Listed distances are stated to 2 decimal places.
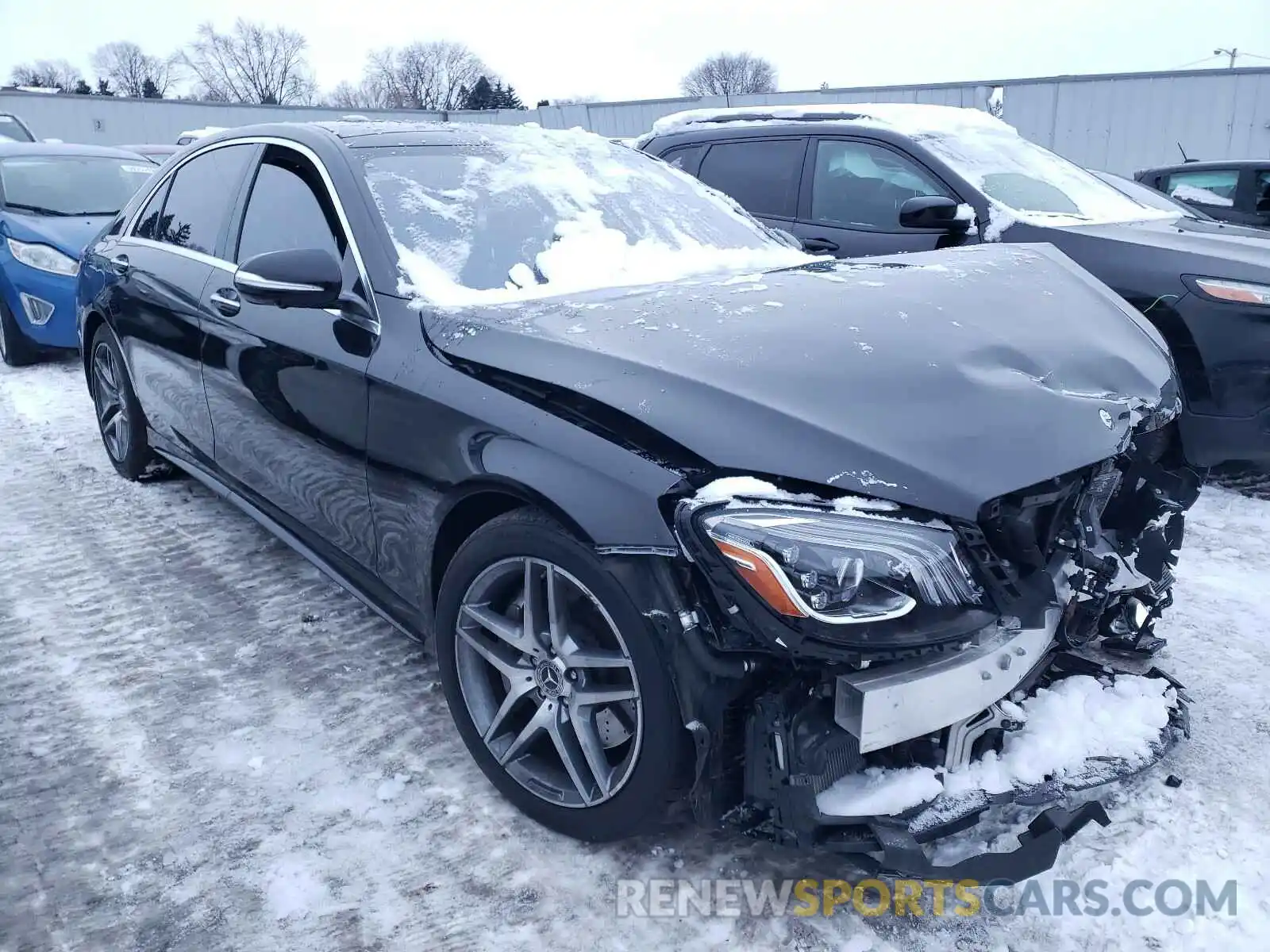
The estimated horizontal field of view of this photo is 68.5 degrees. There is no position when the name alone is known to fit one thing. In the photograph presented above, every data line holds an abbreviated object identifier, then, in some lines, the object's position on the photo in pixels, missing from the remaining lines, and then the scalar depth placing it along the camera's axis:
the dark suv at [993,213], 4.02
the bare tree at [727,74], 71.81
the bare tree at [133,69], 70.25
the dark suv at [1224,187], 7.64
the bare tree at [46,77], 65.62
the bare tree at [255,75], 71.94
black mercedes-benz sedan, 1.76
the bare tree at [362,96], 73.62
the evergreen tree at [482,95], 63.12
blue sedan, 6.89
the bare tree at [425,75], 73.62
